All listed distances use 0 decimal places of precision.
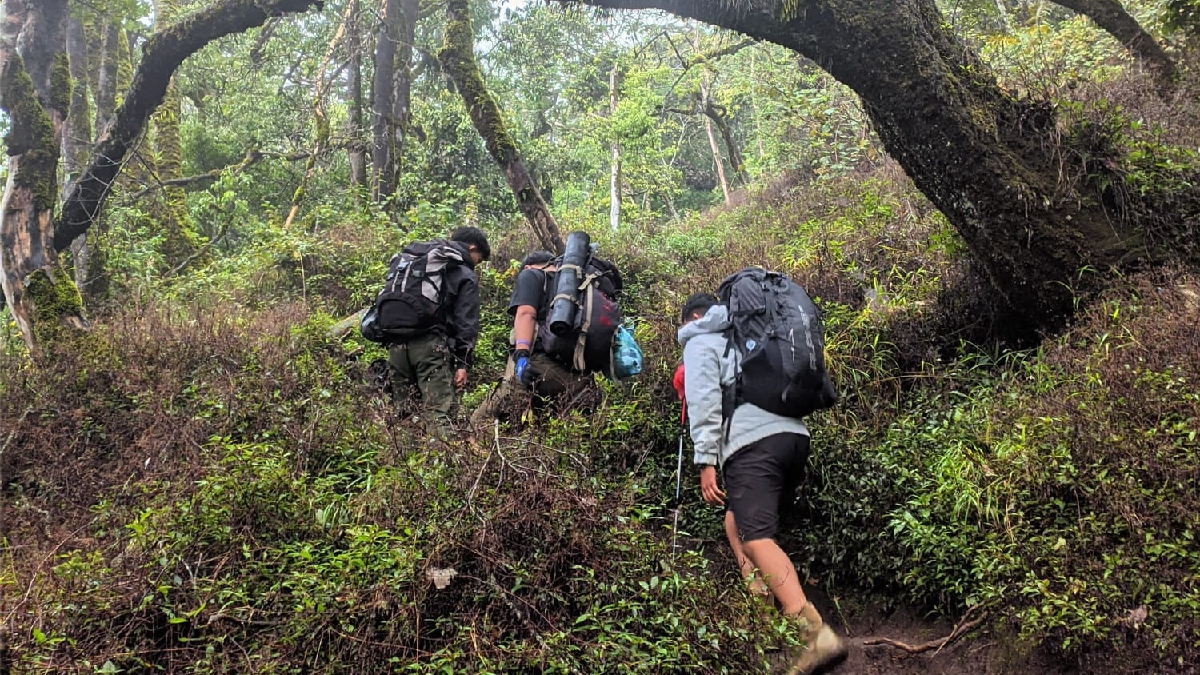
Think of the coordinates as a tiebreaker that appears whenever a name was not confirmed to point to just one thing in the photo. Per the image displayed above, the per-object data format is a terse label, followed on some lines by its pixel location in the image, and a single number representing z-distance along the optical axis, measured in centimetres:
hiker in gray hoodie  364
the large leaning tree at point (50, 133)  652
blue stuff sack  565
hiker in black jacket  570
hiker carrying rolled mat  543
